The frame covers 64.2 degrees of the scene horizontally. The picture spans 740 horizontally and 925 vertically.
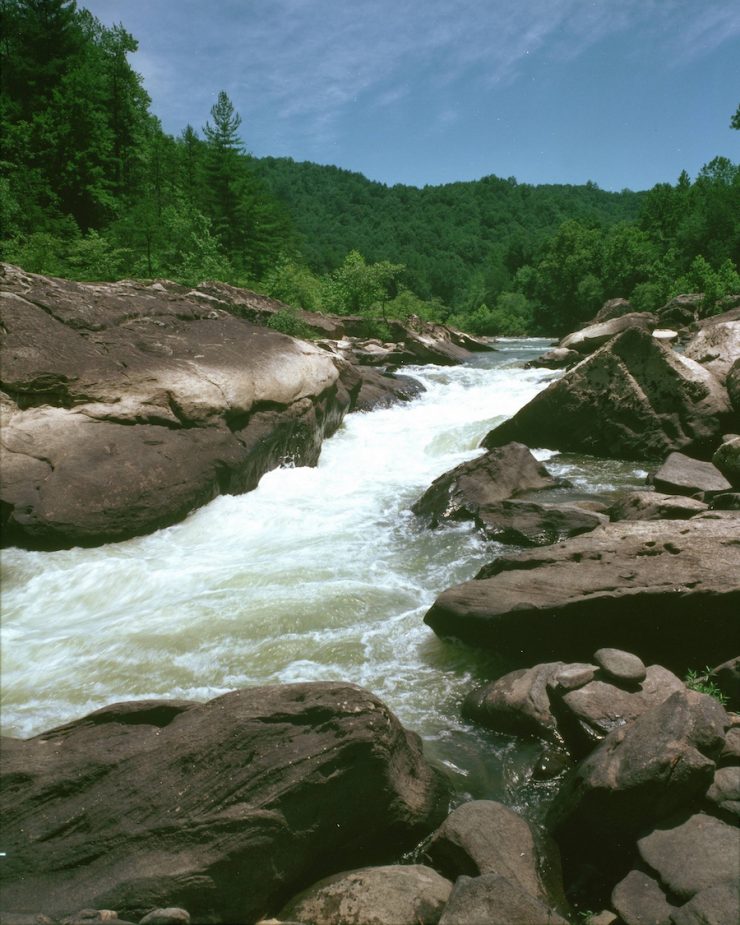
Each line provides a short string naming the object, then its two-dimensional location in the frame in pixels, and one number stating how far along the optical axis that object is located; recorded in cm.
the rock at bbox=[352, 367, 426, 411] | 1534
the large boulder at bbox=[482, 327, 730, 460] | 953
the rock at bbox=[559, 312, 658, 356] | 2222
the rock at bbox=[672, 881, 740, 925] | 216
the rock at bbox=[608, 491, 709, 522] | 602
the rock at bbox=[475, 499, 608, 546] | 661
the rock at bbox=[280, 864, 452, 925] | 241
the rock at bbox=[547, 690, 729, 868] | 269
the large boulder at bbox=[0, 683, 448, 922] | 259
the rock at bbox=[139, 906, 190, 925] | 227
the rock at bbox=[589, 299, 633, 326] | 3884
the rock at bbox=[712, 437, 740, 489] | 718
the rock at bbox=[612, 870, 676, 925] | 233
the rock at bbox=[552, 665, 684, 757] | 345
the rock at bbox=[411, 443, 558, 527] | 793
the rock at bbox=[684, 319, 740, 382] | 1116
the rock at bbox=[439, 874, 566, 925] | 224
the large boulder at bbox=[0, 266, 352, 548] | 721
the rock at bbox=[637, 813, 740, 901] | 235
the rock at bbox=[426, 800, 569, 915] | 265
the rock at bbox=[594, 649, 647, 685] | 367
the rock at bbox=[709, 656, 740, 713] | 363
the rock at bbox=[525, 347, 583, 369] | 2069
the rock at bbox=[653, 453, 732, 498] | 705
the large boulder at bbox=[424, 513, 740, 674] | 420
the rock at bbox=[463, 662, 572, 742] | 378
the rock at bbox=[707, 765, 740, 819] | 264
